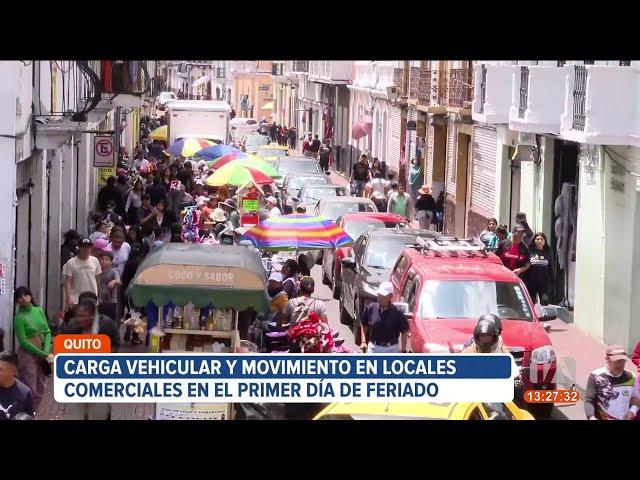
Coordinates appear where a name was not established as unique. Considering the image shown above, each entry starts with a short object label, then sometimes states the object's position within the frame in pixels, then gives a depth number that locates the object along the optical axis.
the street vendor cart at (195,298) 13.78
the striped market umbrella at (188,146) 35.84
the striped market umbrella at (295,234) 19.41
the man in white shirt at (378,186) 33.00
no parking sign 26.09
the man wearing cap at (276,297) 16.03
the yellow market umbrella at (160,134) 46.31
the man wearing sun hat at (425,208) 29.70
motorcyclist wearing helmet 13.28
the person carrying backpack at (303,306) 15.32
